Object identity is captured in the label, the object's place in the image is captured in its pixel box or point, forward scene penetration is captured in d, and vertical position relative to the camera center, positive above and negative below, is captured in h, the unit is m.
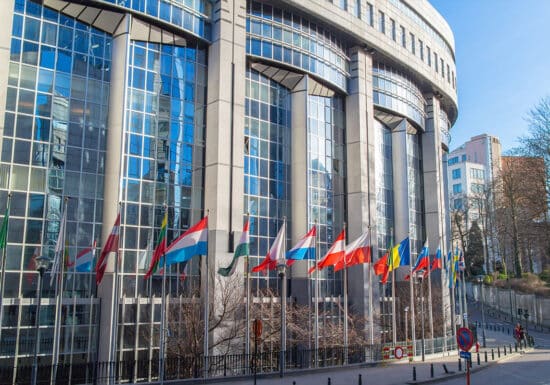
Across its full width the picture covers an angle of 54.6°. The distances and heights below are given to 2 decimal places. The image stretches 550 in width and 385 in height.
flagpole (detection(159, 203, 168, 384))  21.42 -2.81
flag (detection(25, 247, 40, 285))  29.19 -0.25
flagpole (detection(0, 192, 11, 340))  20.66 +1.07
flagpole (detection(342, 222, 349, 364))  30.56 -3.98
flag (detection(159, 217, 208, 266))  23.86 +0.97
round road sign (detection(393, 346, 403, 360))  31.09 -4.93
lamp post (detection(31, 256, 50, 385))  18.94 +0.10
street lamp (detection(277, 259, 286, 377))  24.44 -2.01
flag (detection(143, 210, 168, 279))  23.61 +0.84
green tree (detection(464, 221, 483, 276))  97.88 +2.94
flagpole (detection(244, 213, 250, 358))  26.77 -3.58
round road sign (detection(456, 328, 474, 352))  18.30 -2.46
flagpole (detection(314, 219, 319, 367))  28.73 -3.59
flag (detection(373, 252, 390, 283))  35.21 -0.01
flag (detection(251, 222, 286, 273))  26.62 +0.74
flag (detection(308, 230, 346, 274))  28.83 +0.80
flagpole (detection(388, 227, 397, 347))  34.31 +0.28
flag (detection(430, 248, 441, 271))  38.43 +0.42
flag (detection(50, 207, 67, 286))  21.97 +0.91
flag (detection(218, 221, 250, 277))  26.64 +0.97
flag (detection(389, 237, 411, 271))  34.25 +0.76
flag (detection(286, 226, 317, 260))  27.83 +0.88
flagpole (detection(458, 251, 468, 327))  42.90 +0.15
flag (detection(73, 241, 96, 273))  26.38 +0.34
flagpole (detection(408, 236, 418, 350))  35.81 -4.48
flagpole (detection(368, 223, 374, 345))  37.61 -3.97
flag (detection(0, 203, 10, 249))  20.61 +1.22
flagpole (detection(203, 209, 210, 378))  25.24 -3.24
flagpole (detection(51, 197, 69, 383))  21.88 -1.73
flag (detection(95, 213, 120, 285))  23.88 +0.89
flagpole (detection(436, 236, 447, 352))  48.81 -3.43
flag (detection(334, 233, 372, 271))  29.80 +0.78
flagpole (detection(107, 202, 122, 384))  25.34 -3.45
